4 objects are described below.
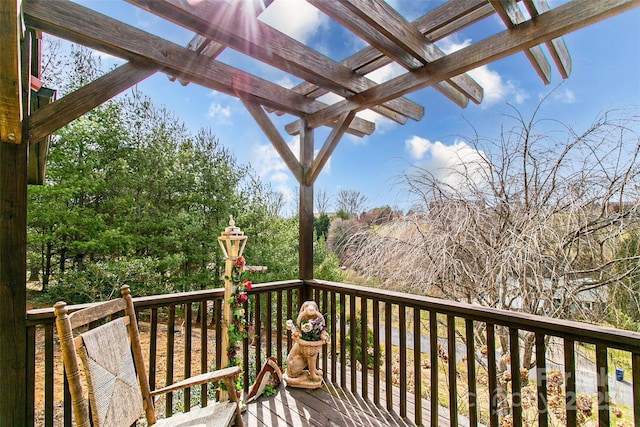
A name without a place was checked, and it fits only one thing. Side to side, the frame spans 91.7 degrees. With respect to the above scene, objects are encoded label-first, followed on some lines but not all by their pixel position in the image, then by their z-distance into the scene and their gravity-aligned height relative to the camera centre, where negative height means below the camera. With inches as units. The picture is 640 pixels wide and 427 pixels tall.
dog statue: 99.8 -44.1
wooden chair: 48.8 -27.9
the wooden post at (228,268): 90.4 -13.0
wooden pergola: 60.5 +44.0
